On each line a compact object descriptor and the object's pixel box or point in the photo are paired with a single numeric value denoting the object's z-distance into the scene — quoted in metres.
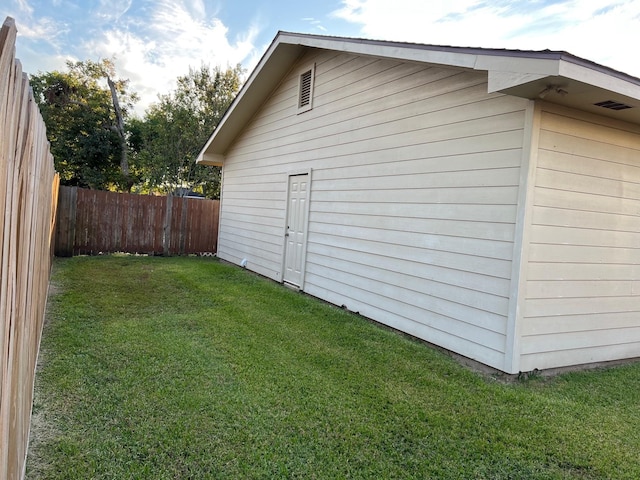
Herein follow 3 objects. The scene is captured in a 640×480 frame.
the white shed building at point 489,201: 3.65
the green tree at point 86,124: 18.91
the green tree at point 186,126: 18.03
